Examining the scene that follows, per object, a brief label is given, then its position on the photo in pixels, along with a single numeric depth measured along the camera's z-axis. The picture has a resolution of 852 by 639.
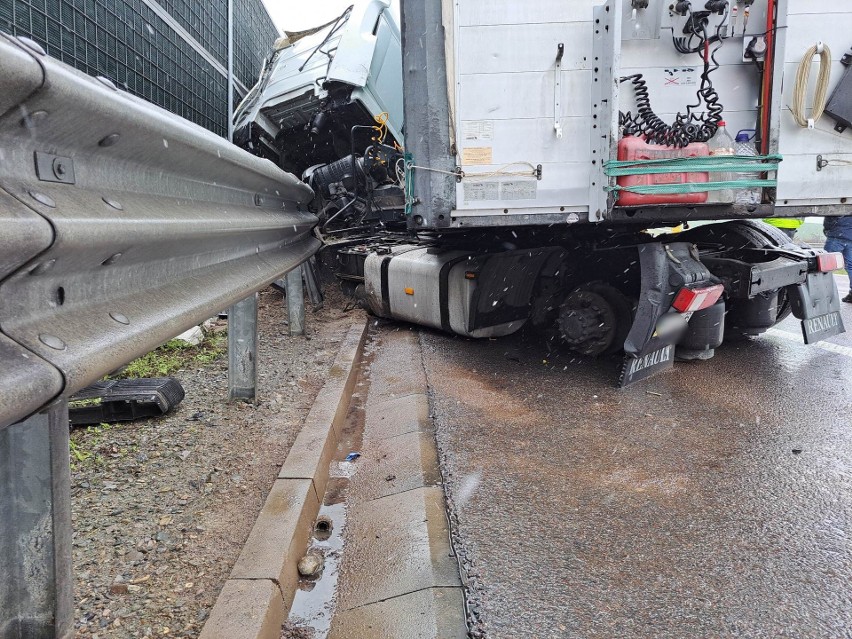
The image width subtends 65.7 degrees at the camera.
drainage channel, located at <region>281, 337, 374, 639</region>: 2.18
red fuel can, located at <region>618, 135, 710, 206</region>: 4.35
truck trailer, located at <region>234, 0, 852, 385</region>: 4.45
